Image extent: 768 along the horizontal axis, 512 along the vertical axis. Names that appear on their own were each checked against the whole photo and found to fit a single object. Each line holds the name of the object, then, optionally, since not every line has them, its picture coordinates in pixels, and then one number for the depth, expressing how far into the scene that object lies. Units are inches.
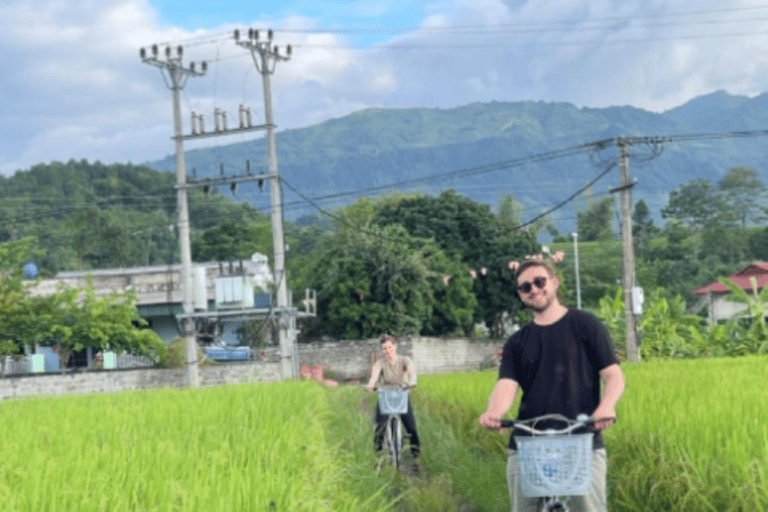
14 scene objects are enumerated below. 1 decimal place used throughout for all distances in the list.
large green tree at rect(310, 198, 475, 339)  2133.4
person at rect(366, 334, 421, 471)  535.5
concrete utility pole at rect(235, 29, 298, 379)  1536.7
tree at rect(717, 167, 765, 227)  5782.5
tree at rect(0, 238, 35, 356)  1664.6
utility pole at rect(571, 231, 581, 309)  3370.1
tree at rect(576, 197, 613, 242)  5019.7
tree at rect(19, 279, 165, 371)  1665.8
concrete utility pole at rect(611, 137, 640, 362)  1317.7
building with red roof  3068.4
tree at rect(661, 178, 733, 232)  5349.4
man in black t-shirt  247.3
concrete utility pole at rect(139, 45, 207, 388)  1546.5
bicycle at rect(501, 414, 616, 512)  218.8
